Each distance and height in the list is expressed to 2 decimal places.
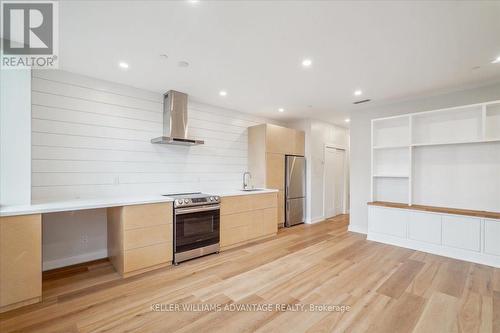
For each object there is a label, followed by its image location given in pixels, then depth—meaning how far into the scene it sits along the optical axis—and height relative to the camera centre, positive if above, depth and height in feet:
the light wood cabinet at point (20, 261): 6.78 -3.08
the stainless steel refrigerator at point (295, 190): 17.15 -1.86
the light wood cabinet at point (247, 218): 12.32 -3.18
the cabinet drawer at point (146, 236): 9.07 -3.07
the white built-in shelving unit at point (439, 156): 11.29 +0.66
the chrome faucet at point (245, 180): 16.05 -1.04
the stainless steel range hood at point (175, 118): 12.07 +2.67
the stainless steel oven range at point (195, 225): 10.40 -3.00
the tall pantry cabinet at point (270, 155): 16.05 +0.90
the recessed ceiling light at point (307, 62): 8.82 +4.30
